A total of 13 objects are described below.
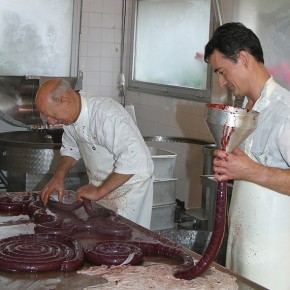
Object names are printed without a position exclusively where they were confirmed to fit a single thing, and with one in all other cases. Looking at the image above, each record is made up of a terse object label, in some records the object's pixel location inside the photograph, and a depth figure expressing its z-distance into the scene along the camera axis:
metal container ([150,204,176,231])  4.31
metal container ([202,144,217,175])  4.32
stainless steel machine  4.54
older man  3.09
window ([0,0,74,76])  5.79
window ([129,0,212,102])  5.55
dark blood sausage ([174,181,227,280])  2.05
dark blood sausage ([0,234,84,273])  2.21
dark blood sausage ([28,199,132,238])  2.67
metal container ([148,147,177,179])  4.25
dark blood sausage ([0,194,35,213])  3.07
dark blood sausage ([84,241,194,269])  2.32
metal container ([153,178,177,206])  4.30
